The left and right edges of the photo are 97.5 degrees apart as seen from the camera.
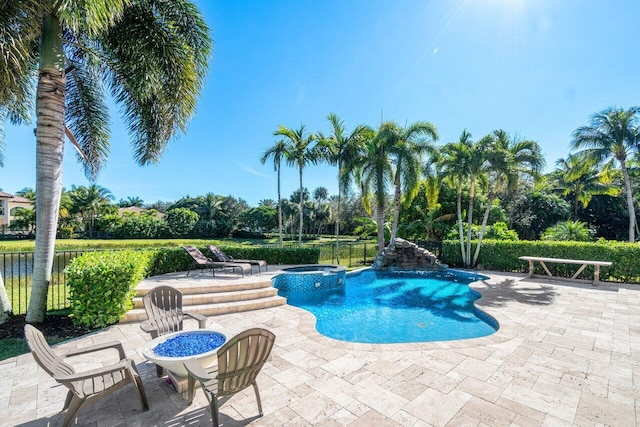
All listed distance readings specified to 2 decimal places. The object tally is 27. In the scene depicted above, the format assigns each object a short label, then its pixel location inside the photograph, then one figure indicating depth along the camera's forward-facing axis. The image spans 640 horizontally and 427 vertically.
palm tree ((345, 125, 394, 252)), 14.25
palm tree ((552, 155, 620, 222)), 22.81
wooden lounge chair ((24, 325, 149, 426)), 2.44
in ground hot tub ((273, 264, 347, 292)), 10.08
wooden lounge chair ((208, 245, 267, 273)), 10.28
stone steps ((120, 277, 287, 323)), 6.47
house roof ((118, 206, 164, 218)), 59.02
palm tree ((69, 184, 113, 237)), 39.72
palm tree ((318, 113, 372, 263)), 14.55
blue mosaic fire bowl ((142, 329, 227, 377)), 2.95
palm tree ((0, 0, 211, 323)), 4.41
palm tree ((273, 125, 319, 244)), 15.31
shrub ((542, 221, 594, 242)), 14.84
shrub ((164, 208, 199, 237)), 41.19
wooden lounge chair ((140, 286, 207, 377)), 3.98
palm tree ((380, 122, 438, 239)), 14.06
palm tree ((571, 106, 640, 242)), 14.38
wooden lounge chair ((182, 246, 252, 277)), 9.05
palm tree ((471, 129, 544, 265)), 12.07
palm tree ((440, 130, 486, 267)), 12.79
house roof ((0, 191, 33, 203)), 39.70
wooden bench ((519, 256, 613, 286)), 9.56
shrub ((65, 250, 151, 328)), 5.03
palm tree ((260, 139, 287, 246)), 15.73
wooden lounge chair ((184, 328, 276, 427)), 2.53
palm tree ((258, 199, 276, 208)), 62.69
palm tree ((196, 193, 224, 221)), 45.75
